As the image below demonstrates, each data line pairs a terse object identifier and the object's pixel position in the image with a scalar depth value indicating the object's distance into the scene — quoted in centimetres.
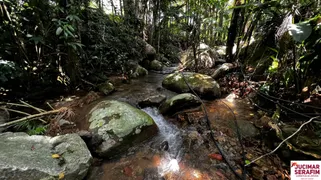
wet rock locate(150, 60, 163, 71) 789
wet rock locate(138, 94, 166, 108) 384
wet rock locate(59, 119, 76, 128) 273
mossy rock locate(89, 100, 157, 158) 244
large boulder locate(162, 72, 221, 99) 428
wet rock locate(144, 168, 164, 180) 208
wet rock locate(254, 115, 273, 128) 282
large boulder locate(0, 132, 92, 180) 164
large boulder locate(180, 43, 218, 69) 734
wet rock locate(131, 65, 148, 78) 608
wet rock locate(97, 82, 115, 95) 422
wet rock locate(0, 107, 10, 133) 259
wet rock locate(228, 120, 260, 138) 280
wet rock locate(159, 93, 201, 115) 348
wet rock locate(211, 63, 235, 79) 541
